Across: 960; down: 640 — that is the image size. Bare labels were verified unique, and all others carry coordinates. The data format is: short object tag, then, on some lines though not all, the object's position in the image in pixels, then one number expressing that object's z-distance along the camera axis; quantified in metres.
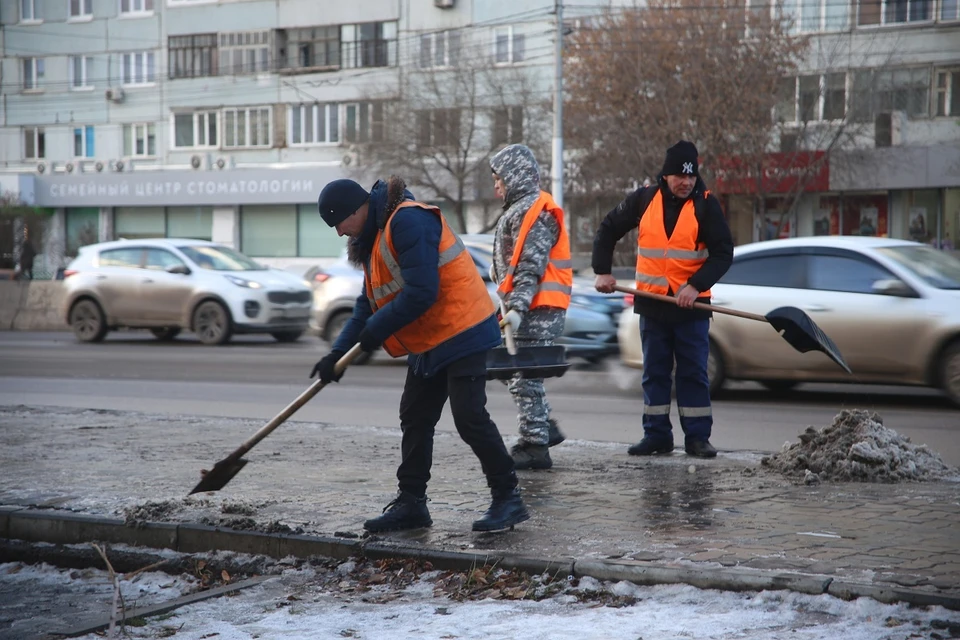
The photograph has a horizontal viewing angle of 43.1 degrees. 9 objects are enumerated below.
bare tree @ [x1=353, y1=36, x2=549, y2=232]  37.16
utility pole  29.02
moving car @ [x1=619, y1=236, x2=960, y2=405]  10.47
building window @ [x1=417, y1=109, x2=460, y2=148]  37.09
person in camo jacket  6.88
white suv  19.77
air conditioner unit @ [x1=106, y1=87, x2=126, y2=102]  48.09
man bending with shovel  5.16
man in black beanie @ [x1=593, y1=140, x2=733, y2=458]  7.42
